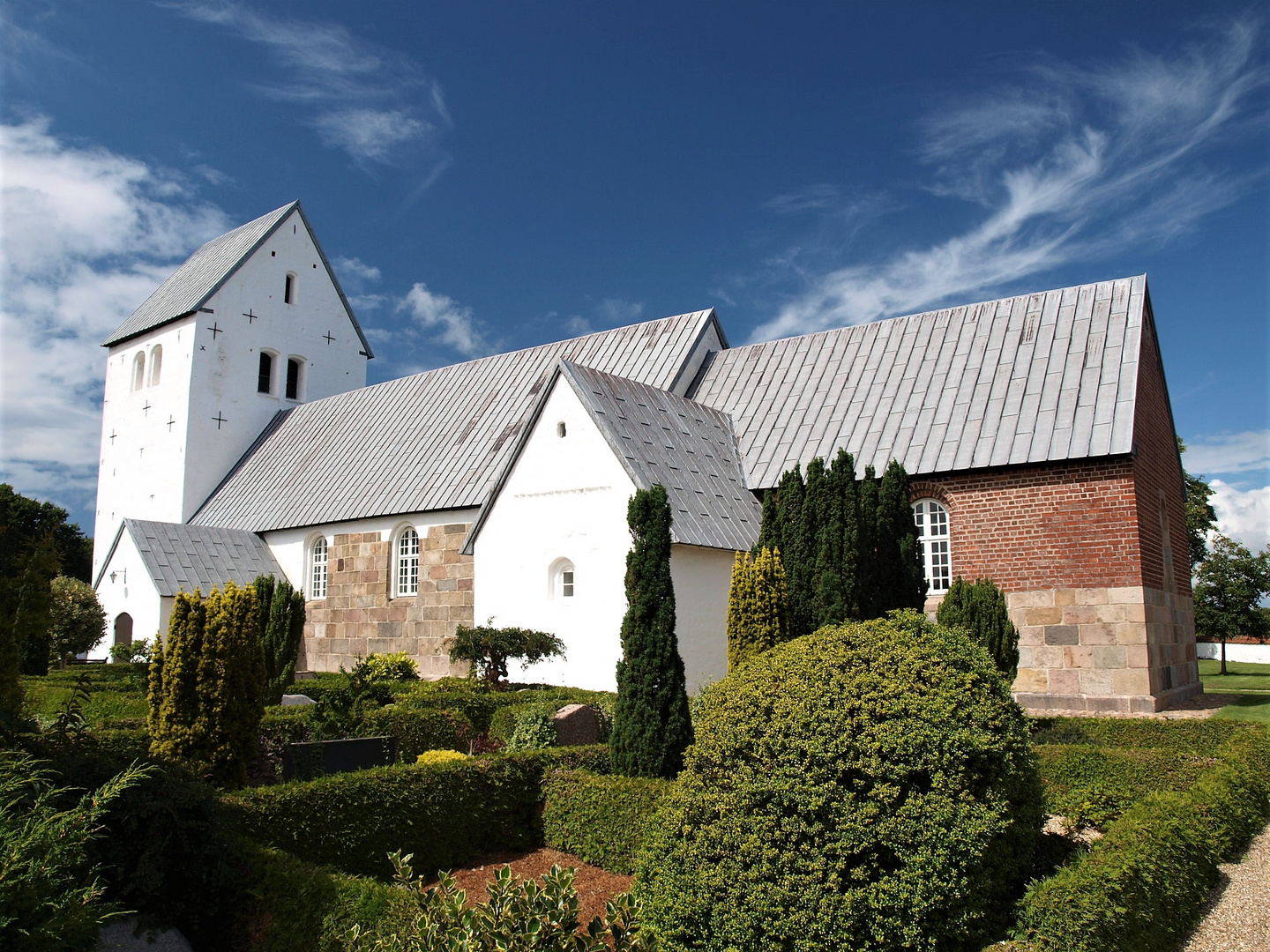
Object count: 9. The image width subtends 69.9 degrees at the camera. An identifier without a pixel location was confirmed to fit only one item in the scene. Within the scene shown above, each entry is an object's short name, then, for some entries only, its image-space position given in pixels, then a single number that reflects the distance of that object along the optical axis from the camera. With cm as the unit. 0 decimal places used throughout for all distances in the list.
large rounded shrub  388
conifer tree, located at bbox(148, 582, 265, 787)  646
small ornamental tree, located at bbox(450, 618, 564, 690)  1180
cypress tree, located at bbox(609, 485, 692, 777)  661
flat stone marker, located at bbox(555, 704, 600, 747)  862
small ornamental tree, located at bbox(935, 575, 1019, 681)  948
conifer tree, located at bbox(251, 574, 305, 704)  1315
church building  1160
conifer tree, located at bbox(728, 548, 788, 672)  835
